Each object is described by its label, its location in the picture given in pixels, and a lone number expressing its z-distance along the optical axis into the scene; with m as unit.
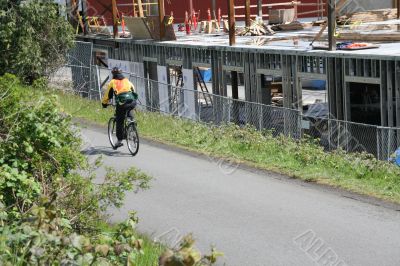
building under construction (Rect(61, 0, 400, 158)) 17.52
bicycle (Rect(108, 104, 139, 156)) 16.59
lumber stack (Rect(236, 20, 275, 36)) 26.80
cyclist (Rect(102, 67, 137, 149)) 16.61
